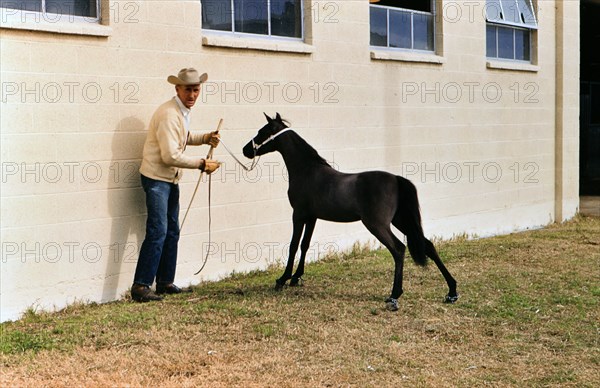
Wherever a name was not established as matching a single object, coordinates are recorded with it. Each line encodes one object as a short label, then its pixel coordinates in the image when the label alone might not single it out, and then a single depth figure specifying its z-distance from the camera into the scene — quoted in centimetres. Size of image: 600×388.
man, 802
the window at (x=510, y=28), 1375
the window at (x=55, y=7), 744
